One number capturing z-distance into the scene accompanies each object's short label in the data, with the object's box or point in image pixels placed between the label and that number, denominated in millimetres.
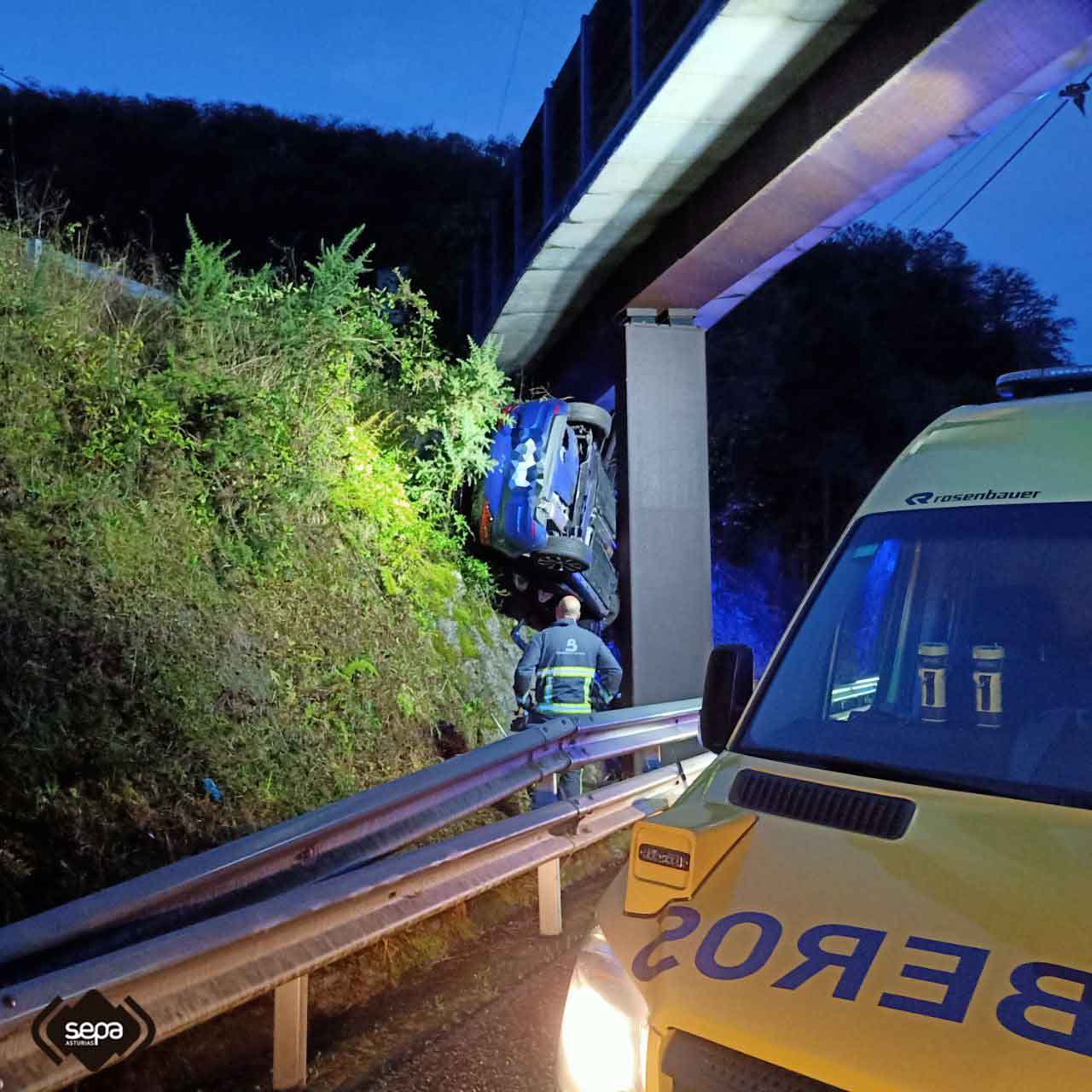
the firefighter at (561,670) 8172
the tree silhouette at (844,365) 28453
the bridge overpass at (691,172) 6949
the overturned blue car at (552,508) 11930
